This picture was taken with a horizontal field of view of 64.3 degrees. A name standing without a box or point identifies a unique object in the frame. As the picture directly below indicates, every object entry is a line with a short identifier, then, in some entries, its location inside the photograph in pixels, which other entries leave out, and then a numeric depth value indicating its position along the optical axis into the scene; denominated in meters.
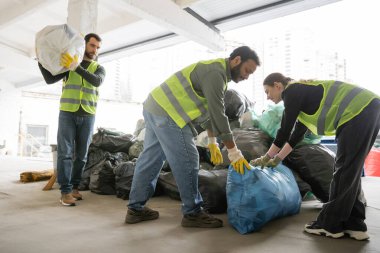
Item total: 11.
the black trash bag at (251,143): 2.45
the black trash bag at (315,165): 2.20
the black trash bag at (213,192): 2.10
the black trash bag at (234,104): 2.82
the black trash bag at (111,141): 3.25
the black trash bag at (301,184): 2.38
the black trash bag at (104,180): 2.86
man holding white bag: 2.36
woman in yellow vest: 1.54
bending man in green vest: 1.66
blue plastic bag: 1.67
